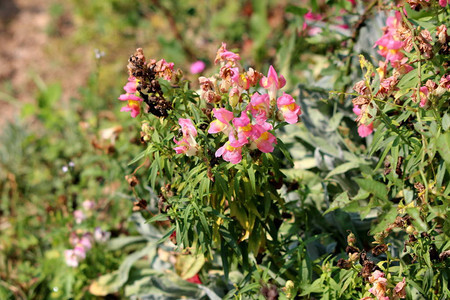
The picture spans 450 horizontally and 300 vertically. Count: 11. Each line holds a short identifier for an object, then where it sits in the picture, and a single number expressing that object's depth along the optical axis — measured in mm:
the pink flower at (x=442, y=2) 1729
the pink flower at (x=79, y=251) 2480
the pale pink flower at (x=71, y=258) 2492
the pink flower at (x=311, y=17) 3090
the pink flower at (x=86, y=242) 2516
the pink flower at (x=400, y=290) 1576
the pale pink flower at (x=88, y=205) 2723
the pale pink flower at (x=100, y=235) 2584
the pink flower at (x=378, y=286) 1553
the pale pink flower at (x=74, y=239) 2570
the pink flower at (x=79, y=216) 2671
